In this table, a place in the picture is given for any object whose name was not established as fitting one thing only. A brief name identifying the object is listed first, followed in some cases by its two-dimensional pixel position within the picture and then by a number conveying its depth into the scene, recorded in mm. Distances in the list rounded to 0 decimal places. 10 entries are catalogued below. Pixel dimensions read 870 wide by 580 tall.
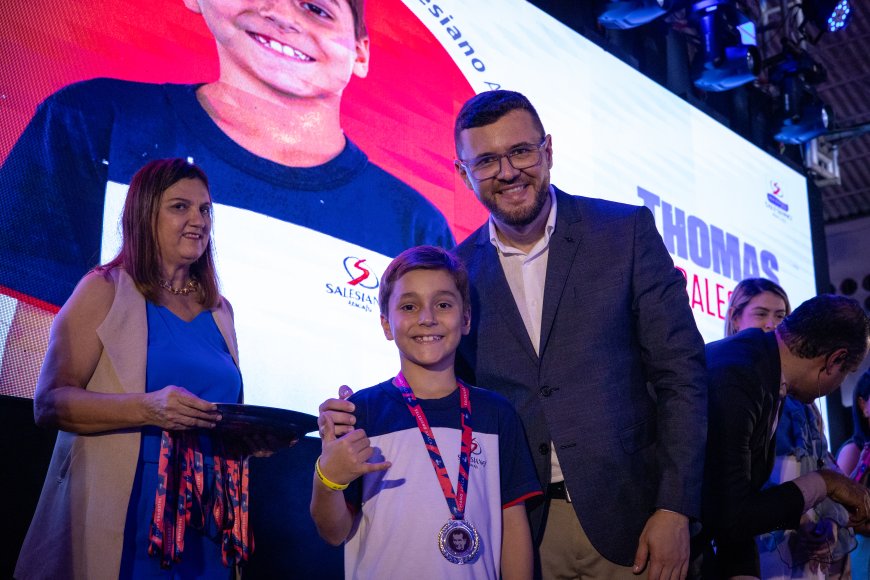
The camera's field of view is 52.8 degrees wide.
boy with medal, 1789
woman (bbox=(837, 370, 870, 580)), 3838
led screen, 2576
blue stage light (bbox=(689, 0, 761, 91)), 5797
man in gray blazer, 1913
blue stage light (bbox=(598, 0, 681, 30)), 5082
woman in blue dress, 1884
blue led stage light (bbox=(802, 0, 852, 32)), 5945
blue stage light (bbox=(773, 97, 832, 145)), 6688
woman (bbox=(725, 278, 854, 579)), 3055
